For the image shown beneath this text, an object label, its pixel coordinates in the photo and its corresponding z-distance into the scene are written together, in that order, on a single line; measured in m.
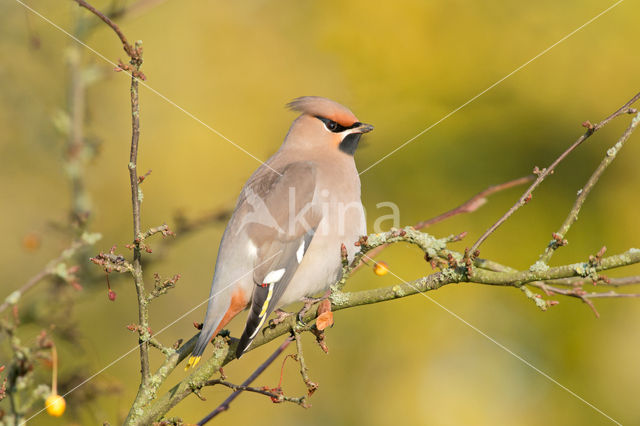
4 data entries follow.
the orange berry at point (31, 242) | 7.57
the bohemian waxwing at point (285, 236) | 6.62
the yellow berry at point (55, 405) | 4.25
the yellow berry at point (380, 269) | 6.22
